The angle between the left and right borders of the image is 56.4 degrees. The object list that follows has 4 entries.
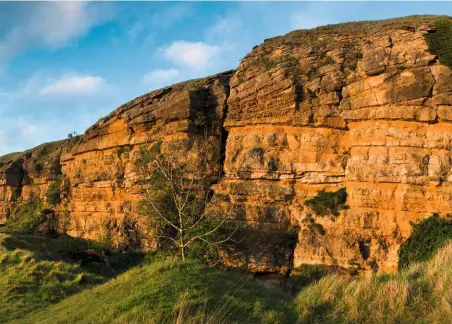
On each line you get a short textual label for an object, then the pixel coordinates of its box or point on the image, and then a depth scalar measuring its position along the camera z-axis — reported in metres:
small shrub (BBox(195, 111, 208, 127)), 32.28
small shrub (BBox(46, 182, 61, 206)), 44.92
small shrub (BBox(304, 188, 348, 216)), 25.41
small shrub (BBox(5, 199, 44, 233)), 45.00
